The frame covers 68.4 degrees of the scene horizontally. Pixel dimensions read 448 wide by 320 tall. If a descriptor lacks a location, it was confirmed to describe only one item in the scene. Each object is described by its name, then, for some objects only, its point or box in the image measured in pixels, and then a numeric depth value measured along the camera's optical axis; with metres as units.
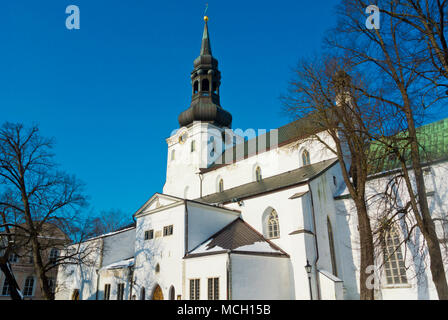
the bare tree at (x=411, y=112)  9.95
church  17.19
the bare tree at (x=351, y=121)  12.23
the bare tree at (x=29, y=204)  17.25
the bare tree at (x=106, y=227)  46.00
